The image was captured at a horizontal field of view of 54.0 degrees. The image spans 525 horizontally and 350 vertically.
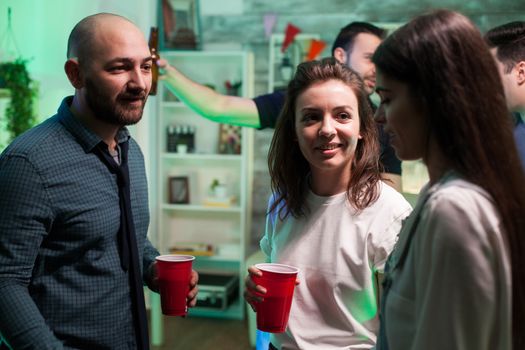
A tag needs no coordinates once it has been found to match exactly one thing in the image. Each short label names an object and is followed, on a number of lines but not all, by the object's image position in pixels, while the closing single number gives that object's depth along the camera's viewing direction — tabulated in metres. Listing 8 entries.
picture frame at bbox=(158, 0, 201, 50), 4.64
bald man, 1.22
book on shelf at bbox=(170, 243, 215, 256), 4.57
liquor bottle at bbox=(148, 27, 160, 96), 2.11
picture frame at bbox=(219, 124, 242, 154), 4.59
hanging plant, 2.94
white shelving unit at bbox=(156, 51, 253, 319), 4.50
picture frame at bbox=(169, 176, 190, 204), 4.70
